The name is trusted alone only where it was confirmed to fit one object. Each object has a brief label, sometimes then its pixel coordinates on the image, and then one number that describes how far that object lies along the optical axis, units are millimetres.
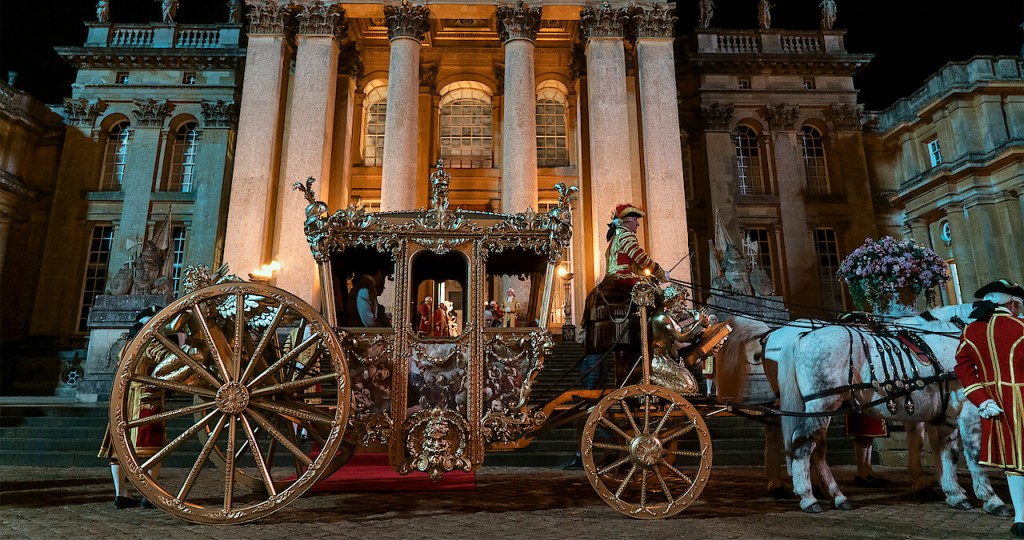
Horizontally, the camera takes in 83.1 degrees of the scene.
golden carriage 4492
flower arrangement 11750
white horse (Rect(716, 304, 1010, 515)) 5754
